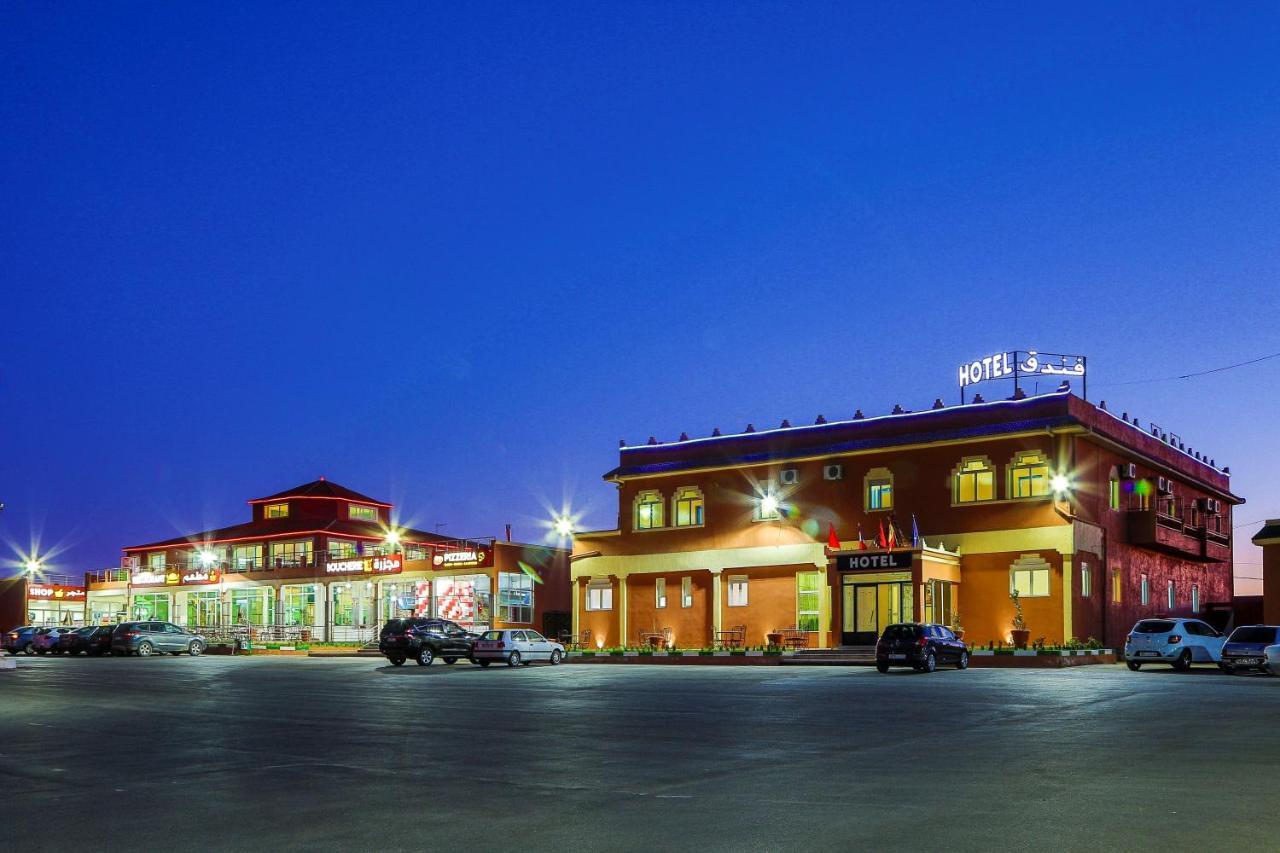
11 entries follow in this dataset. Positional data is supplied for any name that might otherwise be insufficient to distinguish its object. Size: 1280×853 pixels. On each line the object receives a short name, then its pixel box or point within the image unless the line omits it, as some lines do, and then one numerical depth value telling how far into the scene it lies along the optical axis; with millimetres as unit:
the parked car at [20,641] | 59875
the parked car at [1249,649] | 32188
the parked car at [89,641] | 54844
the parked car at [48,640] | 57844
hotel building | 41250
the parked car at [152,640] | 54125
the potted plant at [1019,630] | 39188
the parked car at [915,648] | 33531
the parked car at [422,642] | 41281
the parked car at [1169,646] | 34438
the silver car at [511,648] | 40406
